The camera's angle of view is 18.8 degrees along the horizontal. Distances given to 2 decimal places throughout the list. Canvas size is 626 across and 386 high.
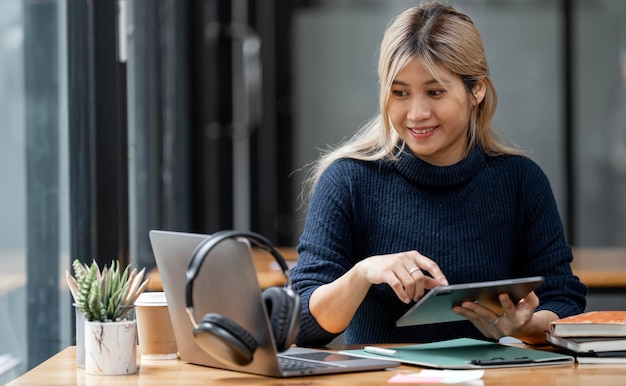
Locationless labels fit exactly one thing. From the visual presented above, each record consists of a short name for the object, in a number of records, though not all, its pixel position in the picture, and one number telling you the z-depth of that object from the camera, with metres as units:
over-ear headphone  2.78
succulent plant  2.90
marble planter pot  2.88
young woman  3.34
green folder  2.93
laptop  2.81
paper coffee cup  3.05
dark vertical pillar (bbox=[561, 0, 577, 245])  7.71
